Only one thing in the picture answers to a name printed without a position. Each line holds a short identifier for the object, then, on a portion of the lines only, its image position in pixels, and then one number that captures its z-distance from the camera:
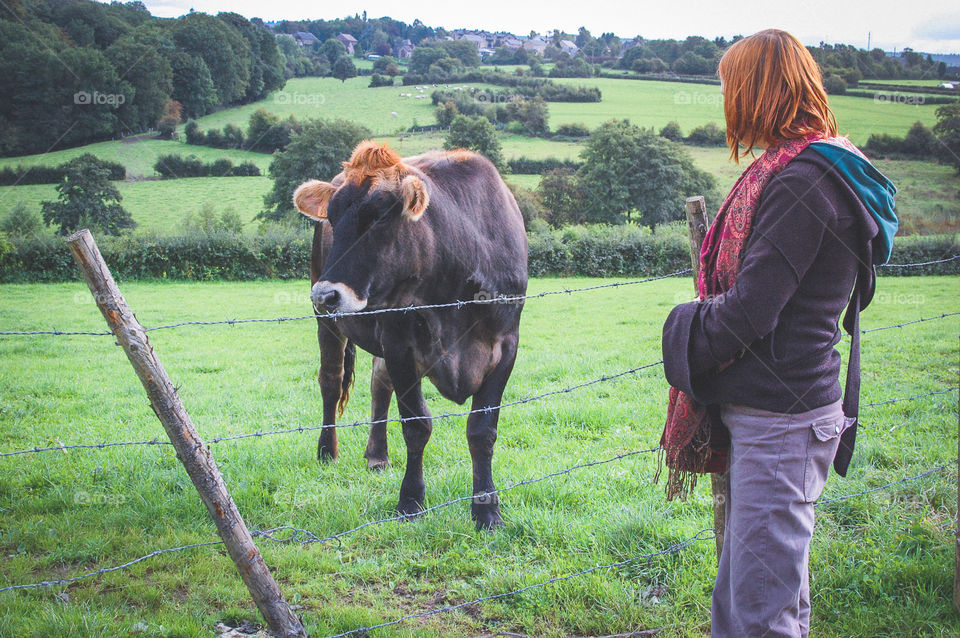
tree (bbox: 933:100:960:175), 48.50
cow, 3.84
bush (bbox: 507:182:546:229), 42.69
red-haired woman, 1.93
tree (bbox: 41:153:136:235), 38.72
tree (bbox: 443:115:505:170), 46.69
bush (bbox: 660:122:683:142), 60.09
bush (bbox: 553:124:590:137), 63.28
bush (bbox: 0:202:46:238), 32.25
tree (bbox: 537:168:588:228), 47.84
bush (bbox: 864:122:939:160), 50.97
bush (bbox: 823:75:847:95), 50.00
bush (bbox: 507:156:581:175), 53.53
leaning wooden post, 2.44
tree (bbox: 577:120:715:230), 48.78
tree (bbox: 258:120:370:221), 41.70
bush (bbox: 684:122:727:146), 61.09
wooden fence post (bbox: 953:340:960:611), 3.24
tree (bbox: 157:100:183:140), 54.25
